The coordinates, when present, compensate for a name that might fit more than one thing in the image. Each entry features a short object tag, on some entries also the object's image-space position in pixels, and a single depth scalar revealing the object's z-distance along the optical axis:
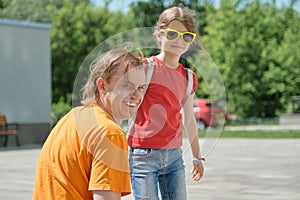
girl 3.45
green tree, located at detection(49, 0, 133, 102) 46.03
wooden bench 19.05
